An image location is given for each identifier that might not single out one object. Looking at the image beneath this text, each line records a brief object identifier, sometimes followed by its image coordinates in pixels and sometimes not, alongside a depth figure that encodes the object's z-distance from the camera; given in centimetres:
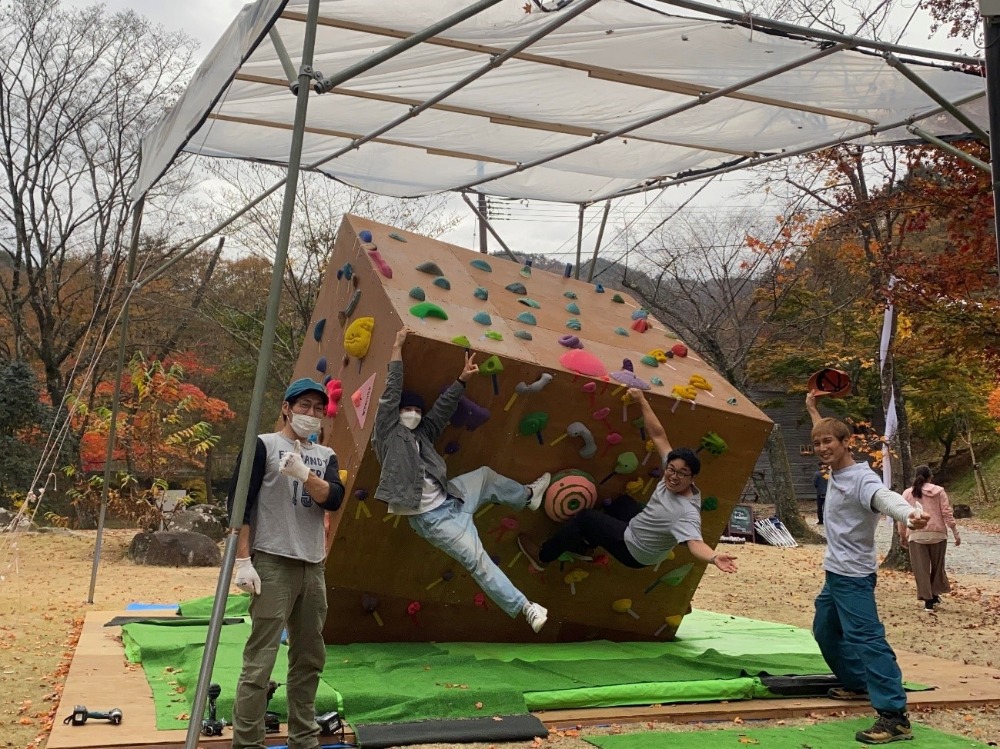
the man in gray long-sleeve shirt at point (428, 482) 560
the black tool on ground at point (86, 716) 455
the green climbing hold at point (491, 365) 584
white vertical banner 1216
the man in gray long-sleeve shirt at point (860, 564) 500
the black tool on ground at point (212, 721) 446
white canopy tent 550
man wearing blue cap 406
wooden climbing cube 600
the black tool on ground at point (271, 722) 462
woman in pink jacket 1049
